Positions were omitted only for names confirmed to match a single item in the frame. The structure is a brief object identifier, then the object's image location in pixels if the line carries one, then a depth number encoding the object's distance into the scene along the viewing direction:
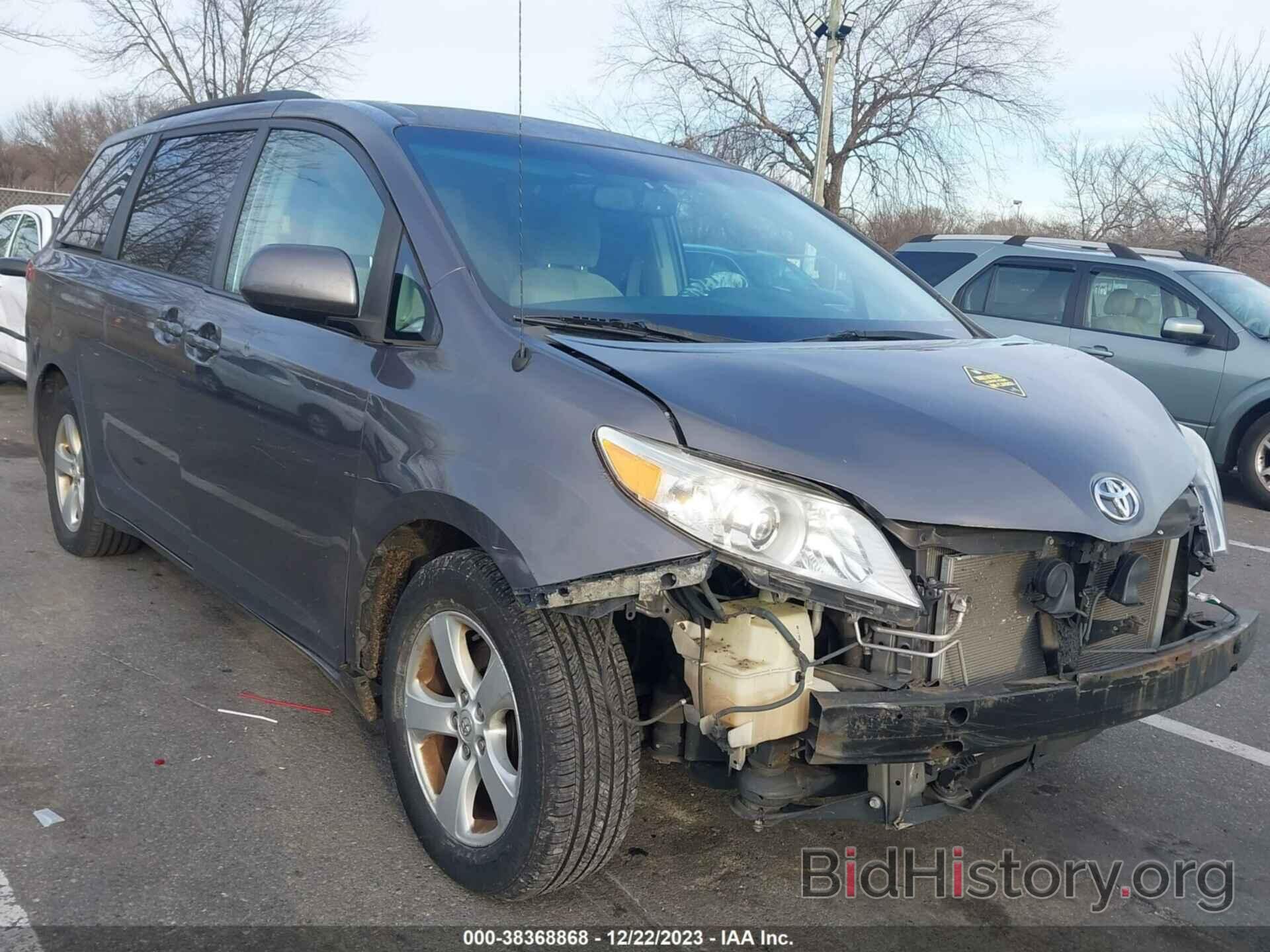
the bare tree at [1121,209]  24.97
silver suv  8.42
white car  8.47
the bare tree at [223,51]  28.09
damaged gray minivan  2.25
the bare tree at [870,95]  25.16
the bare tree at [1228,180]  20.06
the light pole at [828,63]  15.71
